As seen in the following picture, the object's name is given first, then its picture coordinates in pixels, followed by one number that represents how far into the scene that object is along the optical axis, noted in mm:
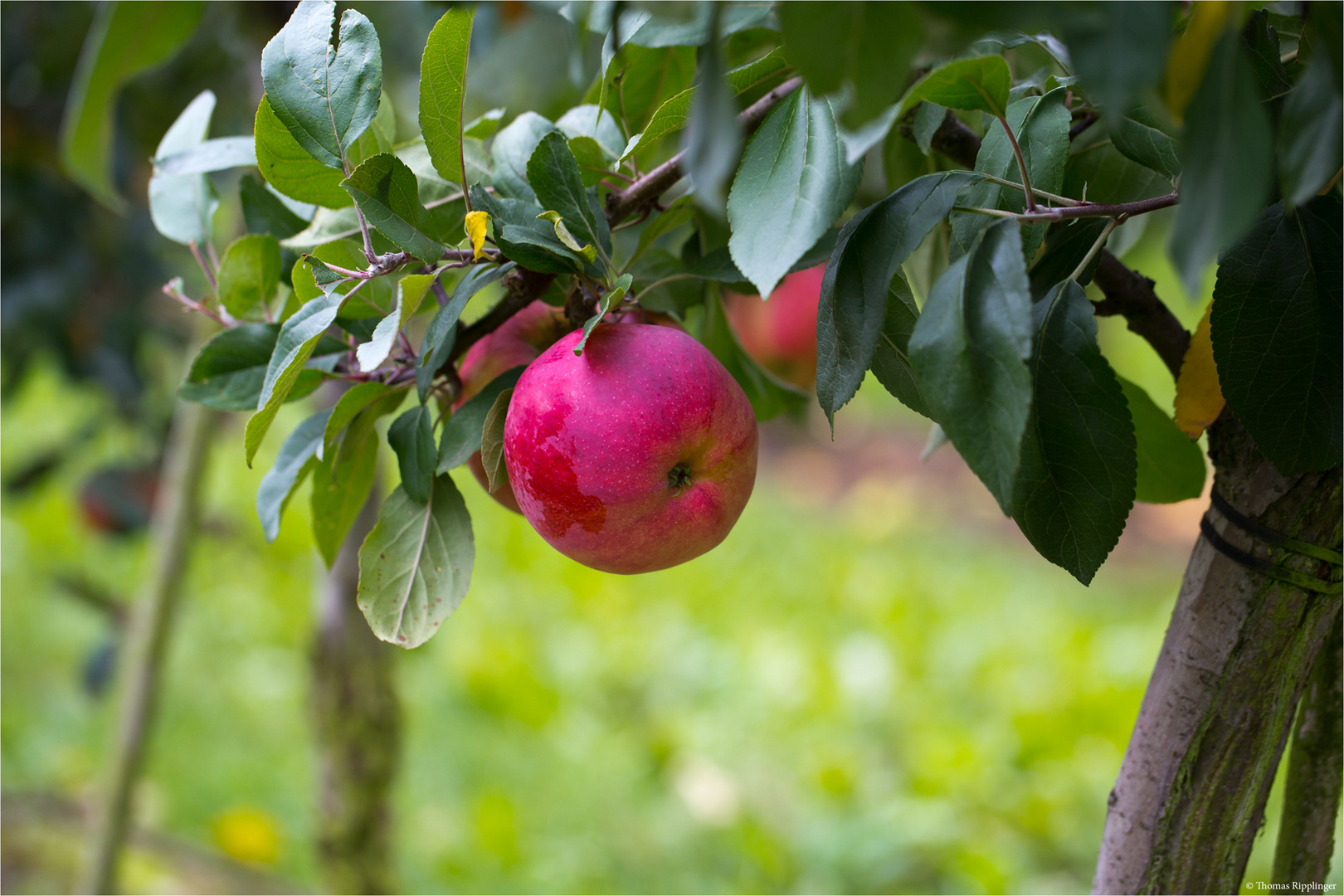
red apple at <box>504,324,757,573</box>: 1500
